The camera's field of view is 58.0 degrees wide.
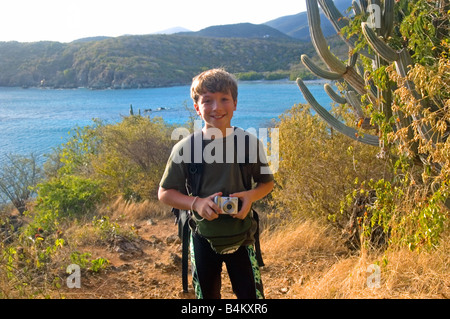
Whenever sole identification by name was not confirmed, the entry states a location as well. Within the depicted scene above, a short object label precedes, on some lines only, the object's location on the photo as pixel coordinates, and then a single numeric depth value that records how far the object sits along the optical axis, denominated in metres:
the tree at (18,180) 12.90
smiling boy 2.08
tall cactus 3.05
